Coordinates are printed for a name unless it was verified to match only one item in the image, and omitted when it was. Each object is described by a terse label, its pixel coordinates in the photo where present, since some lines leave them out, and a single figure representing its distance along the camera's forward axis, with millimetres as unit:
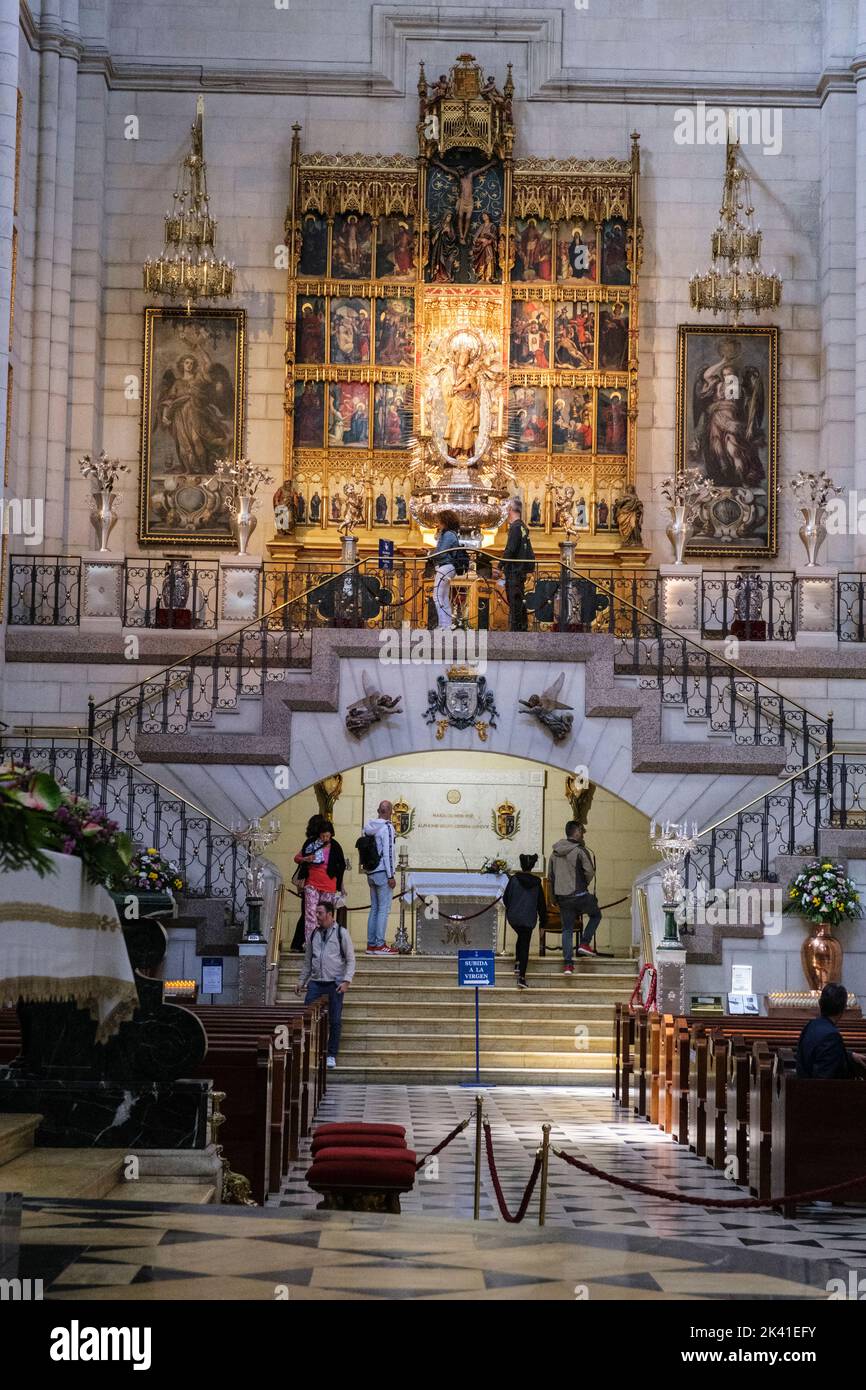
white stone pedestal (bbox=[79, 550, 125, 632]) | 22922
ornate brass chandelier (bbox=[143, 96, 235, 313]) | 24797
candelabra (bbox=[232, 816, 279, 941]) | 18781
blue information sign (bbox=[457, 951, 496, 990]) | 15945
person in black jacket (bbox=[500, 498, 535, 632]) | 22188
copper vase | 18672
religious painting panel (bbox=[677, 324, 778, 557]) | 25922
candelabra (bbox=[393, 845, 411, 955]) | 22244
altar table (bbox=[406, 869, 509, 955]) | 22203
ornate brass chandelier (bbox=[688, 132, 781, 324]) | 25156
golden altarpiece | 25875
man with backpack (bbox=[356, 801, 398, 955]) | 20453
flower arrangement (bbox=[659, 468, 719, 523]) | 25023
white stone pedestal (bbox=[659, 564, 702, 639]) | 24062
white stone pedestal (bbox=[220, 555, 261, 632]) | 23469
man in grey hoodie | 20688
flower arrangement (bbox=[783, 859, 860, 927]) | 18719
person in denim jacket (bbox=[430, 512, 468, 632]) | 21859
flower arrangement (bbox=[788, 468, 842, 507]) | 24391
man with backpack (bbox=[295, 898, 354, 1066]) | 17344
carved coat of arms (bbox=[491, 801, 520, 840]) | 25984
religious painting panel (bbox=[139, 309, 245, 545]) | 25719
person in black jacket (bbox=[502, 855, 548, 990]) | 20047
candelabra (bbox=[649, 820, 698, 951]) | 18641
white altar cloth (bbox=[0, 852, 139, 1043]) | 6602
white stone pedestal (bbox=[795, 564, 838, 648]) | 23562
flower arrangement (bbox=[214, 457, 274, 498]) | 24422
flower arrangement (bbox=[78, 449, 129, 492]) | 23984
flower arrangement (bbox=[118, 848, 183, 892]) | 18297
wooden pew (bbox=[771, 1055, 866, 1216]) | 11000
